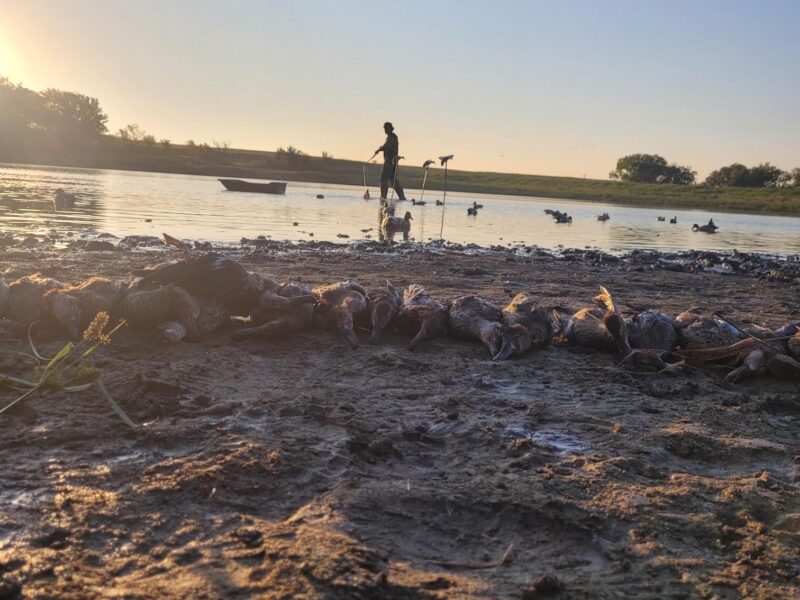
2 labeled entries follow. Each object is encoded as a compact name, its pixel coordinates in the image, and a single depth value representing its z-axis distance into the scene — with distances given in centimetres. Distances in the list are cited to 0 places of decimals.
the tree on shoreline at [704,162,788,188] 8888
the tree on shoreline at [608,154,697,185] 10112
